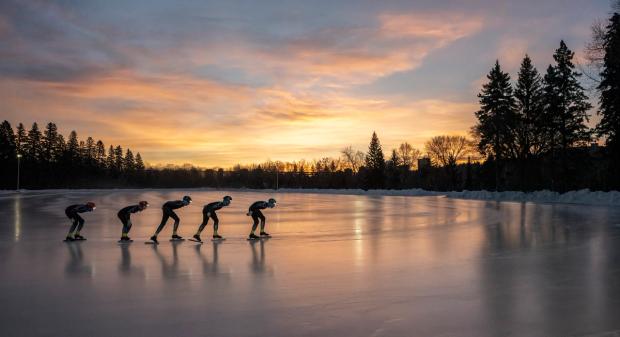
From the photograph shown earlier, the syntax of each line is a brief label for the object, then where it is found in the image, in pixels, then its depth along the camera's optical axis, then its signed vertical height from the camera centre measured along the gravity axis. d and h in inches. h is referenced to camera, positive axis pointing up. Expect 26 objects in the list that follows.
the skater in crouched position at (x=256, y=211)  526.2 -31.0
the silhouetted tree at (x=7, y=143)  3738.4 +314.0
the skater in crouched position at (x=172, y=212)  513.7 -30.4
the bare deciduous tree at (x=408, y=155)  5132.9 +298.4
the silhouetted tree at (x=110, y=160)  5807.1 +277.4
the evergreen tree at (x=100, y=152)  5684.1 +362.5
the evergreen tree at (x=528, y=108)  2112.5 +330.4
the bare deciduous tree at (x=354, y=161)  5344.5 +240.5
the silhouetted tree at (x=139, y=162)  6274.6 +273.0
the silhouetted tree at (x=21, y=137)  4394.4 +419.5
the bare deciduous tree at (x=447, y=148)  4082.2 +296.5
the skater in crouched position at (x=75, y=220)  504.1 -38.8
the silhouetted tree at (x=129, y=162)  6033.5 +262.4
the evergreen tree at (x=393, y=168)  3629.4 +134.0
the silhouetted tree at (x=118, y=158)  5930.1 +305.8
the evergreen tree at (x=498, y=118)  2155.5 +290.3
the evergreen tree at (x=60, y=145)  4712.8 +375.0
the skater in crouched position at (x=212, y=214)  504.7 -33.4
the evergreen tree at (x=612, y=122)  1529.3 +205.4
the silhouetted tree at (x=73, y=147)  4699.8 +366.5
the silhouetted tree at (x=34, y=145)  4454.7 +347.6
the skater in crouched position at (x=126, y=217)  502.0 -35.2
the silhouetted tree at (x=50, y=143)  4606.3 +381.9
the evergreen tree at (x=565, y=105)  1925.4 +303.0
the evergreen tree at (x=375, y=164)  3617.1 +149.1
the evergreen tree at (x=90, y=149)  5298.7 +383.2
